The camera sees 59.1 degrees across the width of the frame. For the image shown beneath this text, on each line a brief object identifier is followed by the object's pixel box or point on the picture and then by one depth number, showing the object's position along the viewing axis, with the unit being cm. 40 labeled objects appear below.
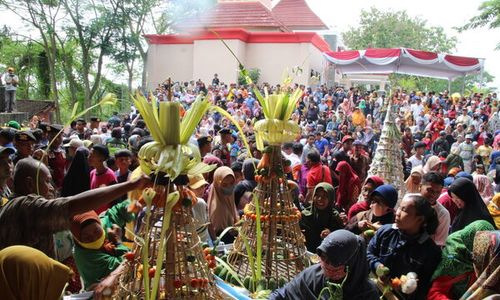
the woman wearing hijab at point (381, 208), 358
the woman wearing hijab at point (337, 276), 218
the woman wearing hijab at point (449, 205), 443
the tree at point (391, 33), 3353
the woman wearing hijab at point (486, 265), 212
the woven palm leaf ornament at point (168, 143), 200
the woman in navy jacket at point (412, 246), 266
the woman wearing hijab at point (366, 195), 419
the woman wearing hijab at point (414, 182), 516
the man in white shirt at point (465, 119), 1393
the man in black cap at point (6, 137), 549
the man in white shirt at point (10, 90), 1318
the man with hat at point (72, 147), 580
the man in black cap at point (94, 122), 916
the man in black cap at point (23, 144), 500
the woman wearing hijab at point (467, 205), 358
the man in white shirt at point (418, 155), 770
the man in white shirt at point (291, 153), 652
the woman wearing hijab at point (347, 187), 571
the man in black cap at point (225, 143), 713
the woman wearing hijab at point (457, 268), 248
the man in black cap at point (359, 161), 664
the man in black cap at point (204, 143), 560
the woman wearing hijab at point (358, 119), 1376
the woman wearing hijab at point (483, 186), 602
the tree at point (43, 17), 1881
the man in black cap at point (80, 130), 846
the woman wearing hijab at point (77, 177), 413
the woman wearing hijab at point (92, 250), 253
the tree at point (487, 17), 1733
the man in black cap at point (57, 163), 556
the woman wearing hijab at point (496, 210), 414
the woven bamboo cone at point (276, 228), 286
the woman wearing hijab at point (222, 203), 405
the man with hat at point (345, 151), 652
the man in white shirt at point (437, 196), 354
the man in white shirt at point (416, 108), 1605
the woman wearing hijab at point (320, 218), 388
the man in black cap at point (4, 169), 359
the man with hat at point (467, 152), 1017
